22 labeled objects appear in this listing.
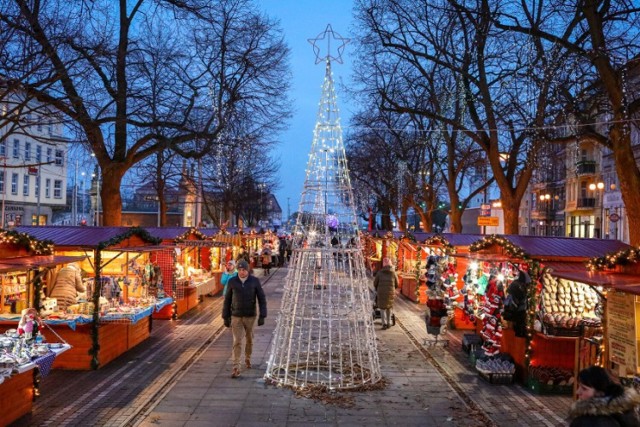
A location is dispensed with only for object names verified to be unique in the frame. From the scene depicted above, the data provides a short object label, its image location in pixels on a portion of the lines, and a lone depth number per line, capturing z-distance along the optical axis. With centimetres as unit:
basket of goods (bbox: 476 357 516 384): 1019
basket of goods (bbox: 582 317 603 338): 977
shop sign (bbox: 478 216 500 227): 2487
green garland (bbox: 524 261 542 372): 1009
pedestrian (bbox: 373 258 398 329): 1527
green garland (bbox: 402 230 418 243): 2239
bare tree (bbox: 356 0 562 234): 1784
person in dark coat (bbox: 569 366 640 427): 370
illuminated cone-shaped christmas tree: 964
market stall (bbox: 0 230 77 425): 734
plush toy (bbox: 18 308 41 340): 855
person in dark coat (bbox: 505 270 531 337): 1043
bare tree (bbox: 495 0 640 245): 1205
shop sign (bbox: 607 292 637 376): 733
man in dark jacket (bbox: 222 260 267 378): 1013
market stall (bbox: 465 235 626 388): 991
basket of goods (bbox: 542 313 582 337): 1003
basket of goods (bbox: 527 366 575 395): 960
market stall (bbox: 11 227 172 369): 1069
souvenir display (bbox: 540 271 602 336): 1045
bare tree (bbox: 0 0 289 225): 1248
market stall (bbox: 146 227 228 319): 1727
